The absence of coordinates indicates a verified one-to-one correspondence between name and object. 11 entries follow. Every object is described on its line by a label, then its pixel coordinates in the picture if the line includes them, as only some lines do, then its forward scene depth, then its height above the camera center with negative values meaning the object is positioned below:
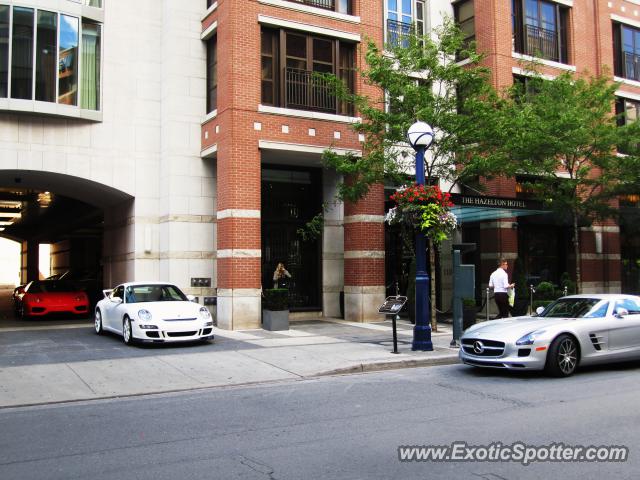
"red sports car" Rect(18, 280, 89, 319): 19.25 -0.86
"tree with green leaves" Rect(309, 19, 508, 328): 15.18 +3.85
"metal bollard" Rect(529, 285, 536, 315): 18.92 -0.89
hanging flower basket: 12.68 +1.23
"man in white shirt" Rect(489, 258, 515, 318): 15.99 -0.63
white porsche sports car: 12.84 -0.95
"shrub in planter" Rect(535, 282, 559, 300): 19.64 -0.83
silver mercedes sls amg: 9.39 -1.13
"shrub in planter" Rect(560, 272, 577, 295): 20.88 -0.65
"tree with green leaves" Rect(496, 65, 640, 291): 18.02 +3.72
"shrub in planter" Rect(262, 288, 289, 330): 16.41 -1.10
